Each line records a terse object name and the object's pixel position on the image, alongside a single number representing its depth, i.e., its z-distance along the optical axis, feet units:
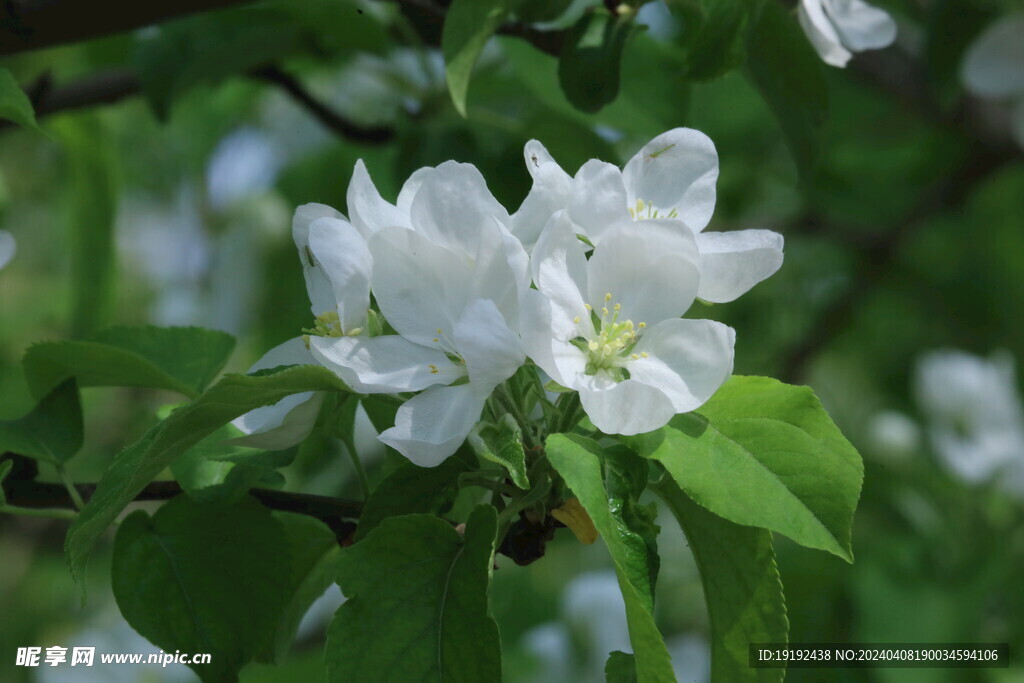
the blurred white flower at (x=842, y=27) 2.63
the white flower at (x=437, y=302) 2.27
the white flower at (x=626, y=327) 2.26
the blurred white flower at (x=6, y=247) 2.49
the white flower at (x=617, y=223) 2.32
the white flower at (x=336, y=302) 2.30
